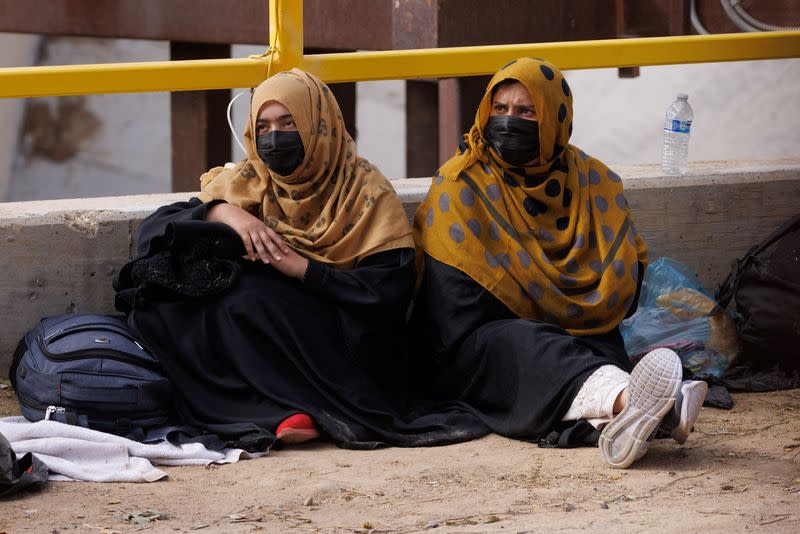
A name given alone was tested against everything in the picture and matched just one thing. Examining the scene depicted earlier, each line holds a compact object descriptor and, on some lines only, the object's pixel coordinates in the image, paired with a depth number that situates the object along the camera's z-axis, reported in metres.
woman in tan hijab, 8.12
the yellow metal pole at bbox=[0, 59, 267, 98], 8.87
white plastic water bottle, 10.51
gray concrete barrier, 8.92
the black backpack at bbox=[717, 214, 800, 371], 9.39
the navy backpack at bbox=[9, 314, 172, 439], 7.61
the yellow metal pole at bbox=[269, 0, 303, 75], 9.33
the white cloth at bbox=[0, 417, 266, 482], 7.20
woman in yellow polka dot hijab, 8.23
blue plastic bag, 9.61
